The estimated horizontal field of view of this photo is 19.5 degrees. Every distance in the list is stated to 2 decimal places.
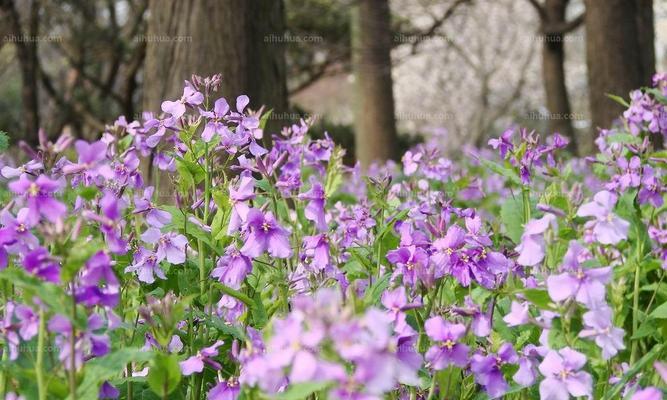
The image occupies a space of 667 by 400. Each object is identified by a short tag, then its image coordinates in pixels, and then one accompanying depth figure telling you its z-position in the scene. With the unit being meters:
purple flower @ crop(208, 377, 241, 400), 4.14
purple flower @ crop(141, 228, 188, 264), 4.96
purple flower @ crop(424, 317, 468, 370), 3.78
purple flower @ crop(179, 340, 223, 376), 4.09
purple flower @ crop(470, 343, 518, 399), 4.15
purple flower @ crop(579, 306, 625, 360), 3.89
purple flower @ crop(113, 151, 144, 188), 4.98
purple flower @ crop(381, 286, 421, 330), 3.77
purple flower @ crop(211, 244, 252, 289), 4.61
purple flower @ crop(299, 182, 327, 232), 4.74
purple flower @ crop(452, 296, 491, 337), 4.05
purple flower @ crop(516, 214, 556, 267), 3.92
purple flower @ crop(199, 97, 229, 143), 5.15
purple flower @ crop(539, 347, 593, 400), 4.00
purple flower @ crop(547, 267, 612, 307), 3.75
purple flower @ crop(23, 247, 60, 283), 3.25
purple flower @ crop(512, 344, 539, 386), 4.25
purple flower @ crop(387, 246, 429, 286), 4.50
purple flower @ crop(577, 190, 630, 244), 4.18
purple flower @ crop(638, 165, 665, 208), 6.02
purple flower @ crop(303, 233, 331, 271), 4.73
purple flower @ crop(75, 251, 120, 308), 3.16
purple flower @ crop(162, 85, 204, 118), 5.12
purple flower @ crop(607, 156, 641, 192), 6.03
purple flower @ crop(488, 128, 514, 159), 6.25
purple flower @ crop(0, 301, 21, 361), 3.62
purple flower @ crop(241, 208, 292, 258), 4.40
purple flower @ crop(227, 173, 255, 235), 4.47
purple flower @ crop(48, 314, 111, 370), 3.30
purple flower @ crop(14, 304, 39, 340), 3.63
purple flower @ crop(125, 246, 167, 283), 4.92
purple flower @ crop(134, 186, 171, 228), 4.75
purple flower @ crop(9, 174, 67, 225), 3.30
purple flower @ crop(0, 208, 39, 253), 3.65
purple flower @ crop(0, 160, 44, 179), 4.51
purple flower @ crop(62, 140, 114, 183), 3.24
